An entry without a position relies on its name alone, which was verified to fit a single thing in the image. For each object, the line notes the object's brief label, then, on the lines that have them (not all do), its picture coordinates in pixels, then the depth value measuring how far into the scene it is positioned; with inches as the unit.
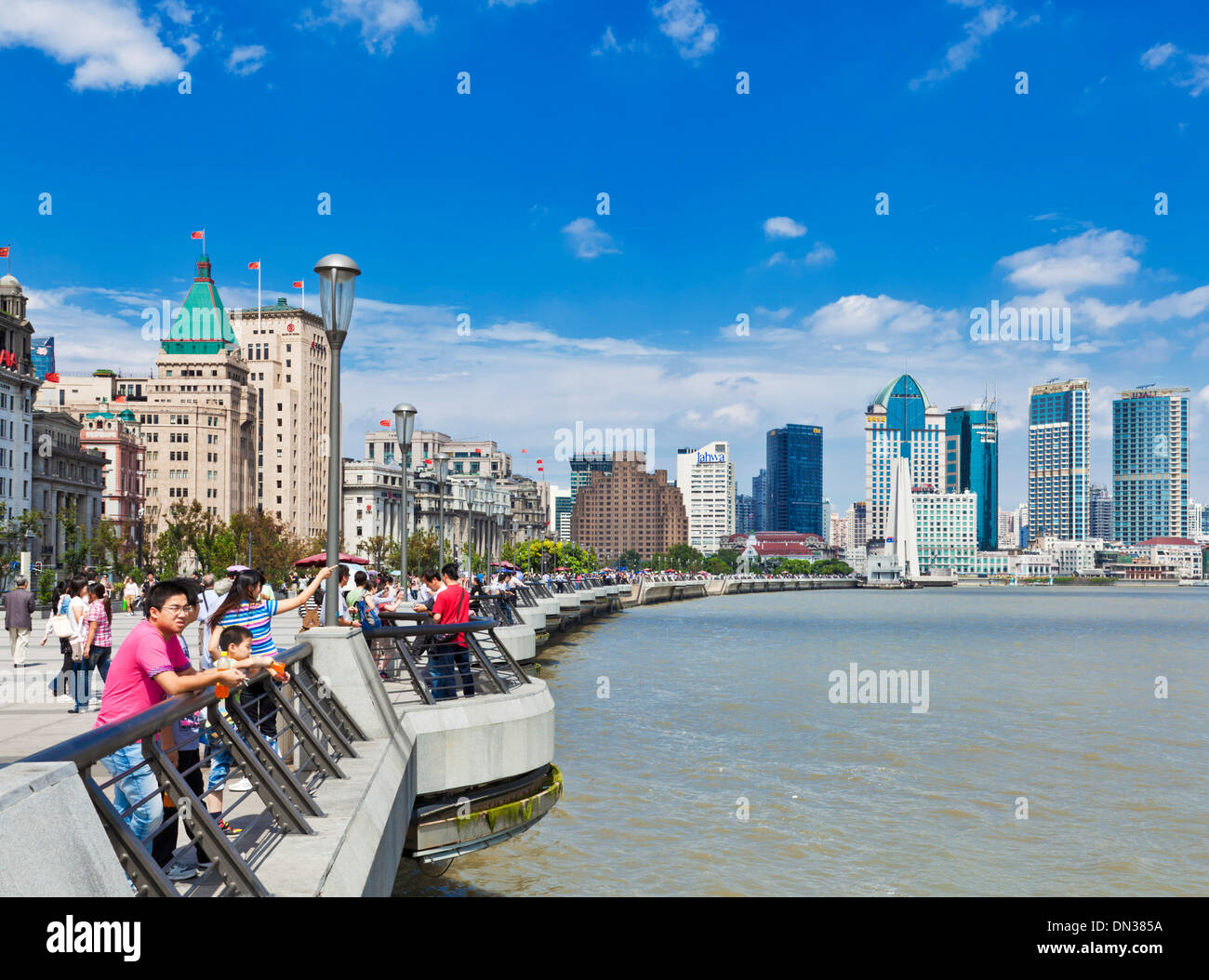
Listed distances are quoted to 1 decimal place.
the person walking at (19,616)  828.0
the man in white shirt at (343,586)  1044.3
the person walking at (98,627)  634.2
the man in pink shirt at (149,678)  244.8
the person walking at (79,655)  620.4
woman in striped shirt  366.3
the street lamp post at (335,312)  483.5
